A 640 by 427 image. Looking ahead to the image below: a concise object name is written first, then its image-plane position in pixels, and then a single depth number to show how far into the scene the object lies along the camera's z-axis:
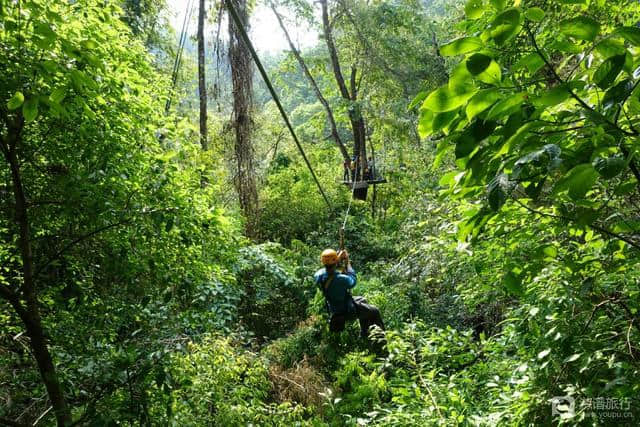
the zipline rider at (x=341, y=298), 4.28
